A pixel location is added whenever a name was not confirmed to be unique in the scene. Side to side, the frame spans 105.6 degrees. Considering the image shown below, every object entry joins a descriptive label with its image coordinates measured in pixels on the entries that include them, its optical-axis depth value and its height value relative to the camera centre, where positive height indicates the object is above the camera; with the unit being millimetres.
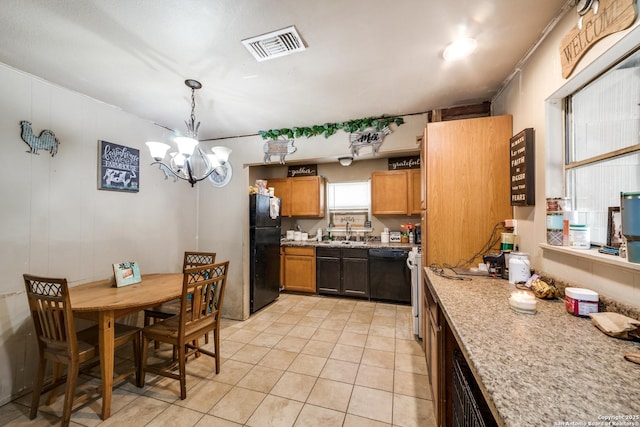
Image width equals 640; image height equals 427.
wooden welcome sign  1006 +865
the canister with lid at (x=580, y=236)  1261 -119
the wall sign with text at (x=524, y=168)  1651 +321
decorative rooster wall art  1990 +661
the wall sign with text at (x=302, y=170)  4816 +904
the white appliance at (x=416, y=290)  2635 -836
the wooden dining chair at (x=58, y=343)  1572 -883
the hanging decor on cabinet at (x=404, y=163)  4203 +915
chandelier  1957 +556
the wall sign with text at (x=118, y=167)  2506 +539
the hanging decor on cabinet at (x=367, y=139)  2850 +907
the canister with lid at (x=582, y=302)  1097 -402
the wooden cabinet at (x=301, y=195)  4578 +392
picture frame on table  2189 -533
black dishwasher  3713 -944
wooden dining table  1678 -635
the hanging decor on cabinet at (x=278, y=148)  3259 +913
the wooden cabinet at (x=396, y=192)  4031 +390
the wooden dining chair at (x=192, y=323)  1869 -924
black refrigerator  3465 -536
